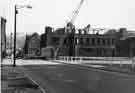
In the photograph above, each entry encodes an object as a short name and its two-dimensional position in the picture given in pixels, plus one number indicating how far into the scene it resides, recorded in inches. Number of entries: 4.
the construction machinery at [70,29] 4005.9
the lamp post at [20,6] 1247.5
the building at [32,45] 6003.9
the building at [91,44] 4020.7
